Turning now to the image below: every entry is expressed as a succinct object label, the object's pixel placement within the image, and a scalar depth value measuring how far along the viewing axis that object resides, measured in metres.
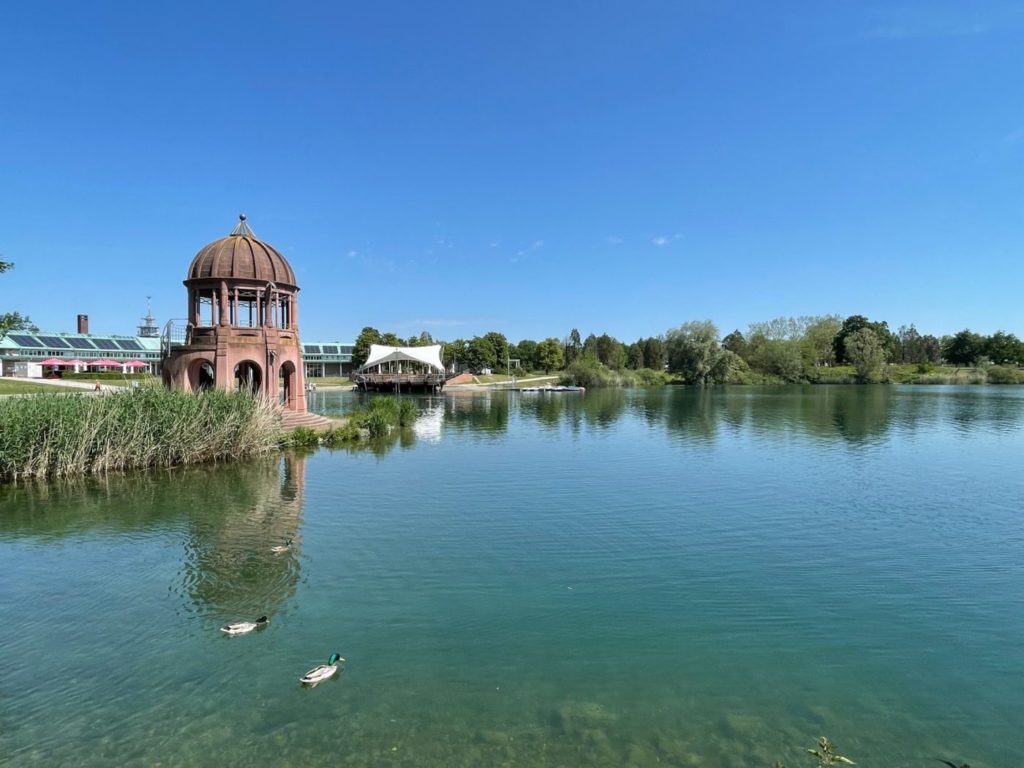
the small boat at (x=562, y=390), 88.31
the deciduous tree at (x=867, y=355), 103.38
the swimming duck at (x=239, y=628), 8.89
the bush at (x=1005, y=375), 102.44
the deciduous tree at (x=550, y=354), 125.56
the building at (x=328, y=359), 124.44
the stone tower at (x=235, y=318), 31.47
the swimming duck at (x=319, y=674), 7.54
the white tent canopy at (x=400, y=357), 89.12
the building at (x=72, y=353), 76.12
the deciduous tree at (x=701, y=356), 101.25
